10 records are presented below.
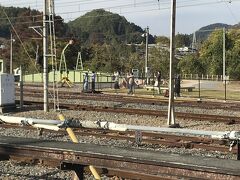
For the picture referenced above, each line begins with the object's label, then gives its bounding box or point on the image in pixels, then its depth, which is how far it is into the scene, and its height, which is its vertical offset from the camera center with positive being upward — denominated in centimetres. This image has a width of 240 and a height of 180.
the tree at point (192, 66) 9756 +73
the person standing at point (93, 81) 3532 -82
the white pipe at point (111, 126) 974 -116
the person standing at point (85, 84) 3568 -101
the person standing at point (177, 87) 3148 -106
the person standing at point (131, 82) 3372 -85
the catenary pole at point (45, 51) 2009 +72
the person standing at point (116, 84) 3972 -111
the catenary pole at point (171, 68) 1646 +6
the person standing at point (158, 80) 3501 -70
